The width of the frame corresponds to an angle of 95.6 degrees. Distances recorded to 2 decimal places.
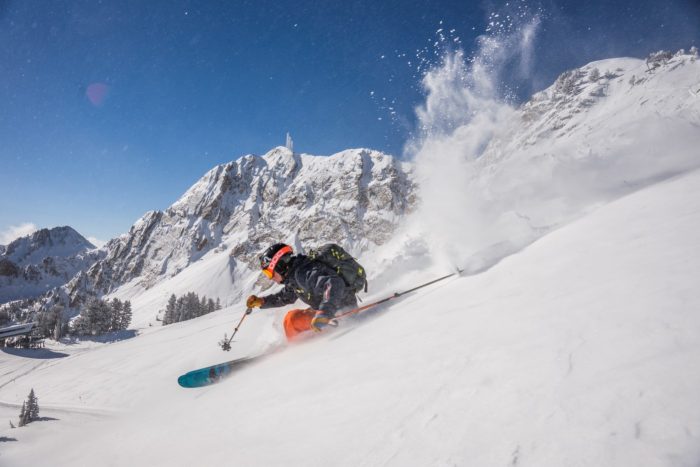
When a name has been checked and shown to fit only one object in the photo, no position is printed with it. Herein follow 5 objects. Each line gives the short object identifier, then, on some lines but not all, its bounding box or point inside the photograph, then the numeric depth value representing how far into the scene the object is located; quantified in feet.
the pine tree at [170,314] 229.25
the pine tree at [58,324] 190.03
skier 18.85
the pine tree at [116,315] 215.69
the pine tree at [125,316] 229.45
